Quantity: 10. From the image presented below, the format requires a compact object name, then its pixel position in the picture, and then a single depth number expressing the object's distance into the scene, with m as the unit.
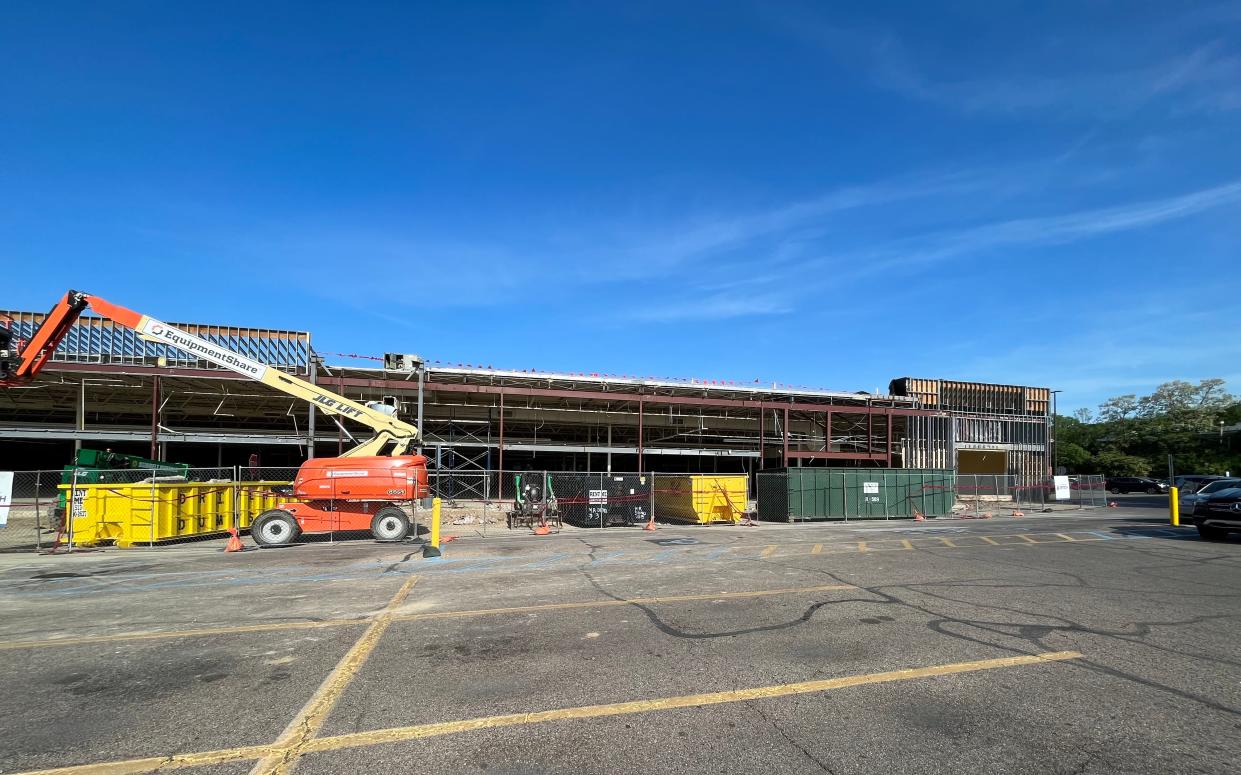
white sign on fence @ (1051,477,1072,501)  36.41
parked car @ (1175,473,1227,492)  34.54
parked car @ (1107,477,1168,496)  52.25
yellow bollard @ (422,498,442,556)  13.54
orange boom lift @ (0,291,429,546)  15.98
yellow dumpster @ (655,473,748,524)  25.03
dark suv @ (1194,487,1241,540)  15.58
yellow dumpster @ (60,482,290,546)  16.05
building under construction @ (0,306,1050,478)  27.70
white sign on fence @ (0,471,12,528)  16.16
